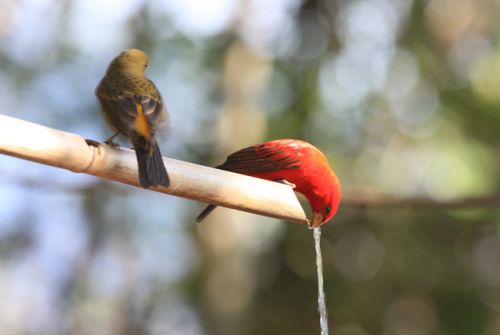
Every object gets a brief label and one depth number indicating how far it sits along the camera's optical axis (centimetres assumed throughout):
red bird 645
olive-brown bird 584
